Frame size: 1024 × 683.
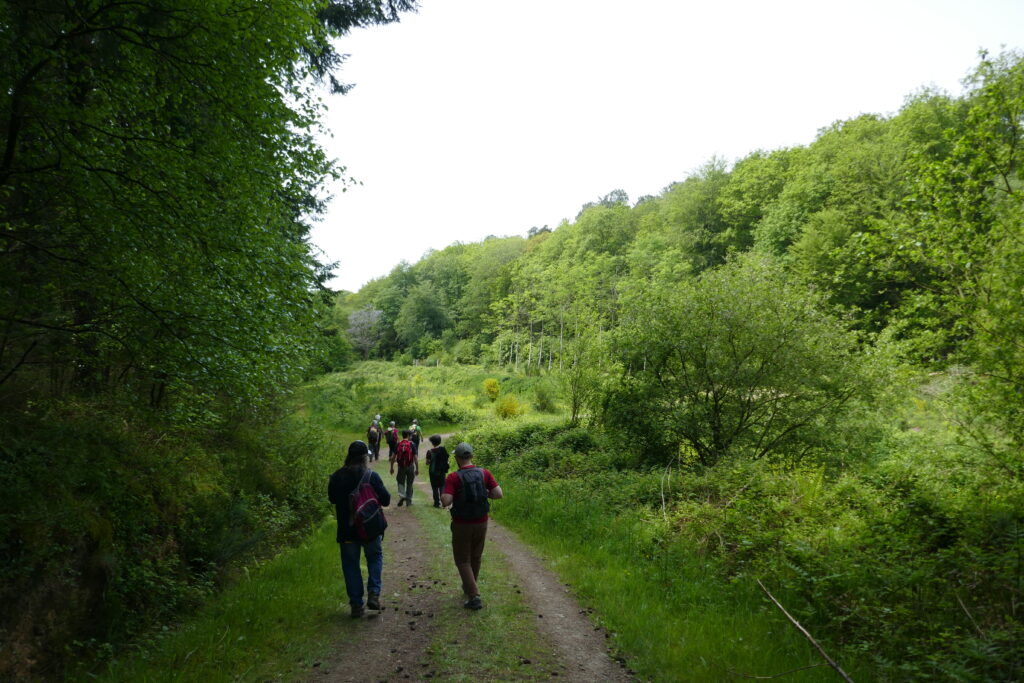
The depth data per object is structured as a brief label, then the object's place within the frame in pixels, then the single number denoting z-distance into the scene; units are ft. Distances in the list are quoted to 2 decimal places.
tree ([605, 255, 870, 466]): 40.34
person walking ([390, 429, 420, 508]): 40.93
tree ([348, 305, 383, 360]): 274.16
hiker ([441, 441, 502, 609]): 20.75
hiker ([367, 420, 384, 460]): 50.66
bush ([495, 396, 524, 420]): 101.71
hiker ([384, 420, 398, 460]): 58.70
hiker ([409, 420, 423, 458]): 47.94
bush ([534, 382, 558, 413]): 105.09
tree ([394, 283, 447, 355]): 259.39
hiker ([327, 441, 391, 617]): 19.40
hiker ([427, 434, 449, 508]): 38.14
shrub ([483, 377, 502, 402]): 138.82
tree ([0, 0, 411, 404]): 16.47
